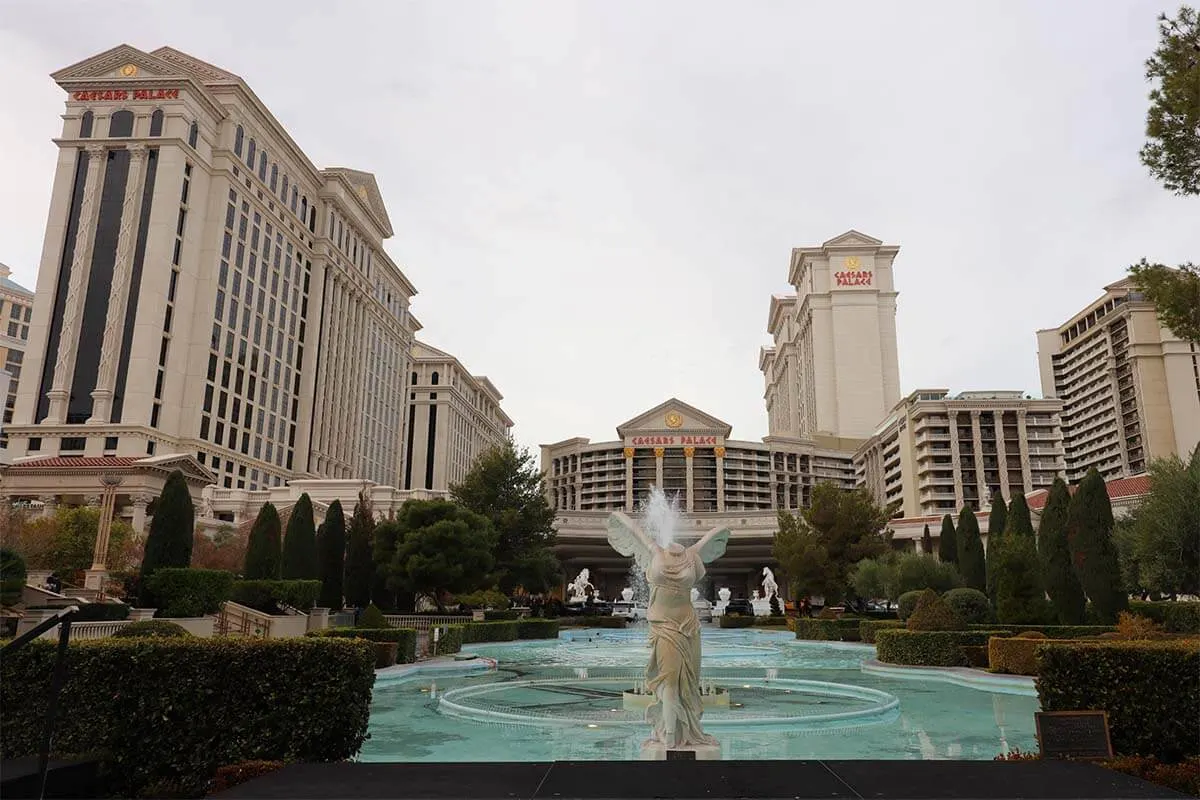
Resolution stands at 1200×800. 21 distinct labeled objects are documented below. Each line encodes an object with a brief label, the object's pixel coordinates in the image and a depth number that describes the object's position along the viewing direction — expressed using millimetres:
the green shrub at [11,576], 19552
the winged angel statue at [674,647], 9039
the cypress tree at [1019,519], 32875
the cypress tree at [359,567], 36375
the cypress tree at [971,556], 39875
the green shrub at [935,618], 23750
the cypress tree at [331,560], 35312
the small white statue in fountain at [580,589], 57969
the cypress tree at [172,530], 25734
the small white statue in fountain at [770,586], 54612
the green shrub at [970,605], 25141
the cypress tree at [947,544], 48562
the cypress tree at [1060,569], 25516
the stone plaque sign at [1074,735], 7758
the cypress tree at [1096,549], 25250
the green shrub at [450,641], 26688
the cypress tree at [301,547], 33094
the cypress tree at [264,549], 31094
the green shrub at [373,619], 25578
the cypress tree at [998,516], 39344
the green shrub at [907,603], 30125
